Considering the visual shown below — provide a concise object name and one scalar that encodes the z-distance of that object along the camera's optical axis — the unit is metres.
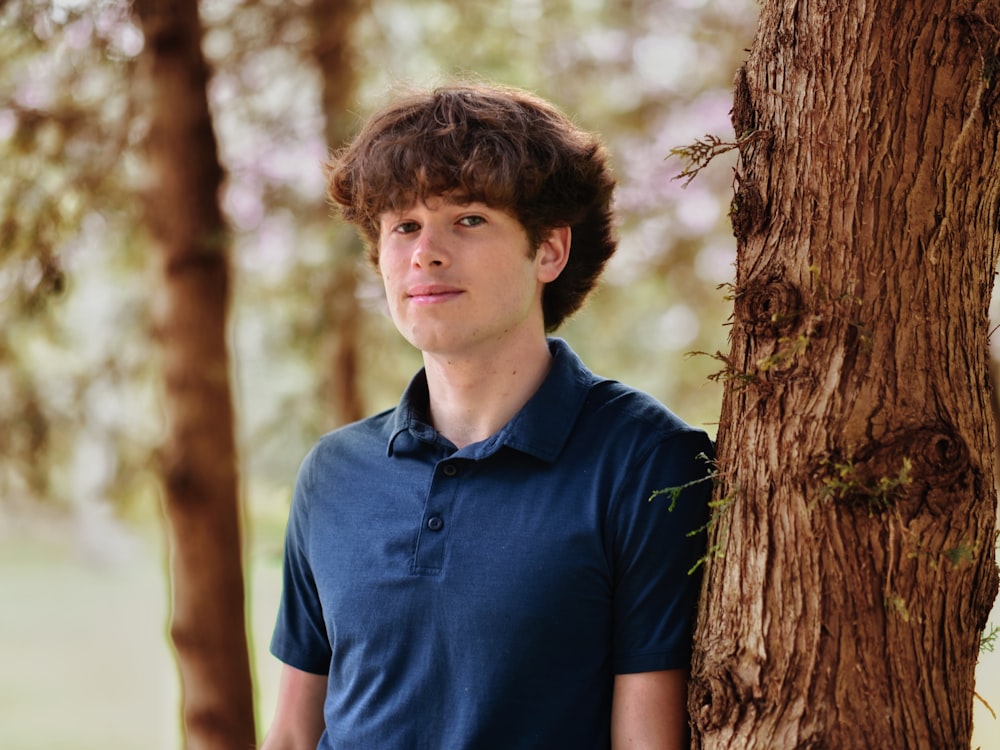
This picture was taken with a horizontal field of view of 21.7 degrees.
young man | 2.15
